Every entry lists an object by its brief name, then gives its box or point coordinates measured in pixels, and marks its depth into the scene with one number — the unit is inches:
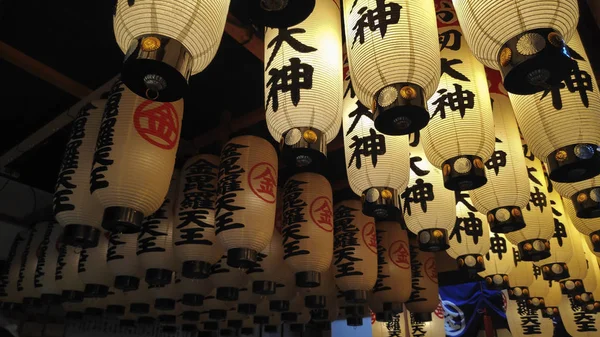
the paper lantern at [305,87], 86.6
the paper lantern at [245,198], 130.5
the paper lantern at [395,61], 72.3
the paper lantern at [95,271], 173.6
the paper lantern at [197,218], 142.2
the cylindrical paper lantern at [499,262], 163.5
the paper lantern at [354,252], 169.3
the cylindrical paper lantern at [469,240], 139.9
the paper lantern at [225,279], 169.0
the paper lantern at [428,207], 120.0
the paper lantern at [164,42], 57.7
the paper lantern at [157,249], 149.3
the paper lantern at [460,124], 94.8
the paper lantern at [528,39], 59.7
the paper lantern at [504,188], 114.5
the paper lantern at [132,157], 107.6
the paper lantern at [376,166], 100.9
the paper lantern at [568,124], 90.4
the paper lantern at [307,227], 150.7
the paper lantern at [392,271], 200.8
